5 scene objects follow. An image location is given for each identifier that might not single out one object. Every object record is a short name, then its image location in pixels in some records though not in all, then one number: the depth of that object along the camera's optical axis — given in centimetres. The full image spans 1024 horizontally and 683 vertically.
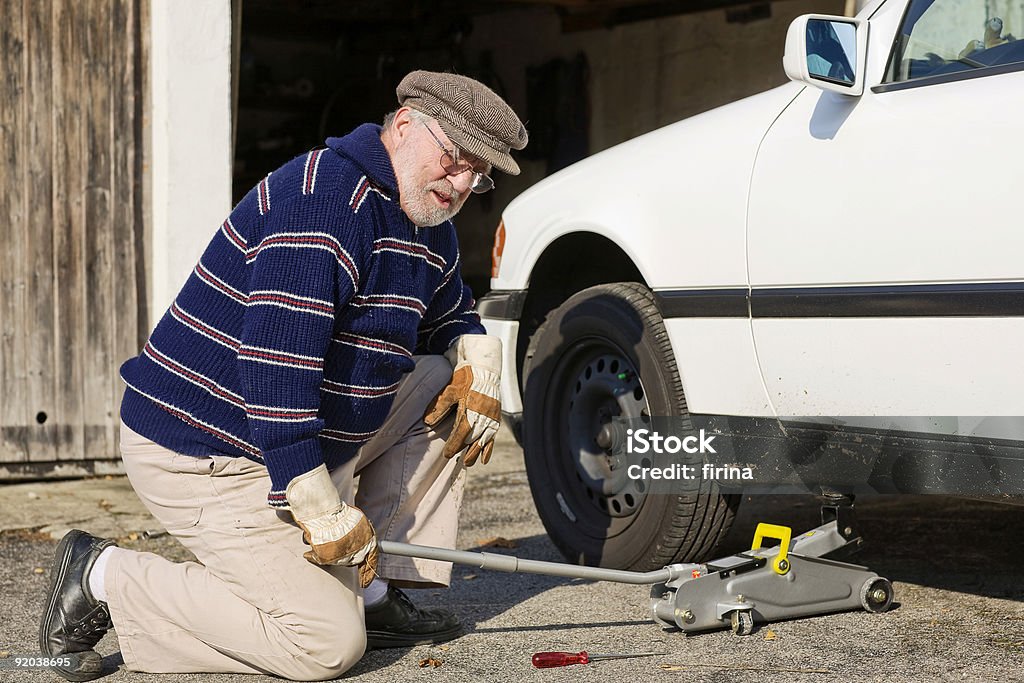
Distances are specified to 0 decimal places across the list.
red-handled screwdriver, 313
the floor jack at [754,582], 331
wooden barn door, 578
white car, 301
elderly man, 288
